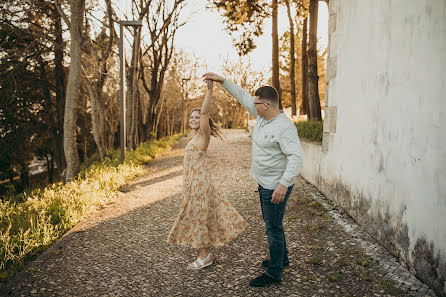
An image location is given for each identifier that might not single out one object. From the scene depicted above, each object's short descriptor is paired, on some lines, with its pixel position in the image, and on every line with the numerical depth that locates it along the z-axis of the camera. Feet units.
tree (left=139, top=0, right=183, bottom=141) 53.06
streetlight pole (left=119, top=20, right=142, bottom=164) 33.71
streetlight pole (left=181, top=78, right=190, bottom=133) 91.47
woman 12.18
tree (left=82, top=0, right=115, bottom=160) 37.35
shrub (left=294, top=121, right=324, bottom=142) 28.68
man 10.09
